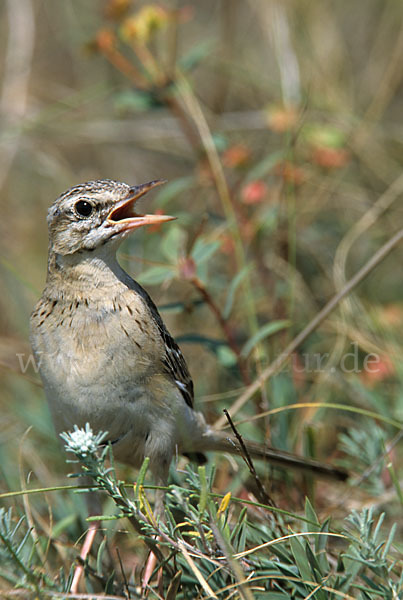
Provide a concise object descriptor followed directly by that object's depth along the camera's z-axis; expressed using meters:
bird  6.32
